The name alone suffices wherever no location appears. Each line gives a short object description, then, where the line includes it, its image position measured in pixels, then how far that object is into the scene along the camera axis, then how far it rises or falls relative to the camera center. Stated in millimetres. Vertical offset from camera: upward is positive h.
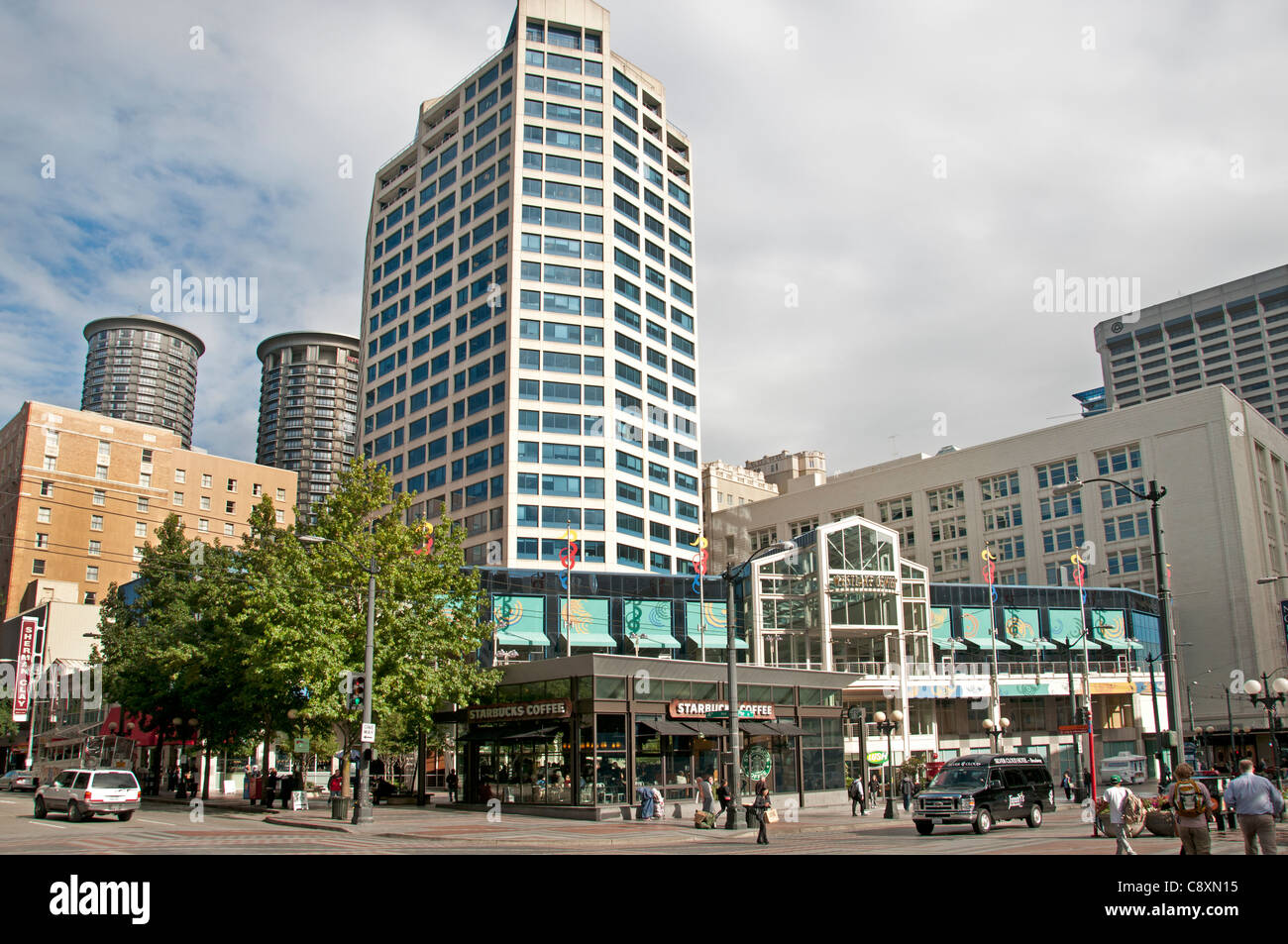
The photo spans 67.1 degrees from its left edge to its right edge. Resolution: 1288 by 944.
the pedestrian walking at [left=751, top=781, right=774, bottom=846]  26281 -3340
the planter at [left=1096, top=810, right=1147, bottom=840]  20016 -3267
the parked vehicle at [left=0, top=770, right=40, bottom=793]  58250 -4795
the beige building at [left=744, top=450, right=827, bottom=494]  152750 +33611
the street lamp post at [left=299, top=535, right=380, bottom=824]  31250 -2397
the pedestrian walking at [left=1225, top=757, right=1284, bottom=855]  14555 -1974
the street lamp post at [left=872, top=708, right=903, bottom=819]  40725 -1980
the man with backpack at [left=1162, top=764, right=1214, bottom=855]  14617 -2070
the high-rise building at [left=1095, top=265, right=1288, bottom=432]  174000 +61254
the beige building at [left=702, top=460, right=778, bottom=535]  134625 +28063
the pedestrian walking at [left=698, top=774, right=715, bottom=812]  34719 -3891
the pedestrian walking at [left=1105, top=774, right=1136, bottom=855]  17984 -2483
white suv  33281 -3275
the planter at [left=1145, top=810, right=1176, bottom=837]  22062 -3296
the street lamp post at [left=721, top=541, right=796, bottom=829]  30922 -1723
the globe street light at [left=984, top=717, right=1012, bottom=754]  48238 -2412
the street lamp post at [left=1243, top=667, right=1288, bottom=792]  34406 -605
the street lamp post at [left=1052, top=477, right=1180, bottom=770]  21359 +1233
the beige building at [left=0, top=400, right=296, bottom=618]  100000 +21161
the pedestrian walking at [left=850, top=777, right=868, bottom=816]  40469 -4403
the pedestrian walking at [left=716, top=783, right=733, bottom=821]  33438 -3746
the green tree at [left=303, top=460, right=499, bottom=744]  37500 +3582
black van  27281 -3233
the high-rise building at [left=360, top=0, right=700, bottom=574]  84788 +34876
